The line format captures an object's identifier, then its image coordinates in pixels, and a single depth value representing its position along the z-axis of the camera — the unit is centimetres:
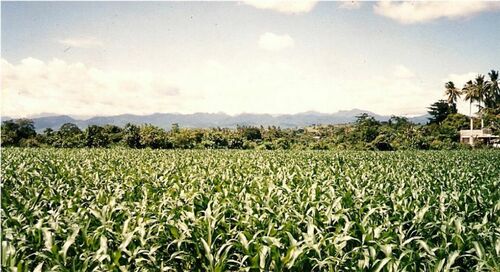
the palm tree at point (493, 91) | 7175
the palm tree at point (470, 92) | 7300
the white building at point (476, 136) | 5884
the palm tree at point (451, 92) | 7838
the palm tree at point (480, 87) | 7231
